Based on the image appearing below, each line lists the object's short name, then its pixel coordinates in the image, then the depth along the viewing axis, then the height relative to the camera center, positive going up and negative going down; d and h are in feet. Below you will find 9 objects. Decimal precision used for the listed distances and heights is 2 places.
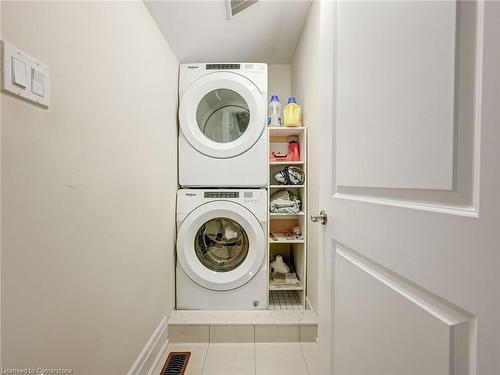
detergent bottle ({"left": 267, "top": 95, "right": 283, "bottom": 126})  6.26 +1.84
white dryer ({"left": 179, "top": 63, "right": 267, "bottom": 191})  5.77 +1.15
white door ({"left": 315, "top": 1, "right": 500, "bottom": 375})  1.20 -0.03
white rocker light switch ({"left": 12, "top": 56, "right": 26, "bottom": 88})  1.91 +0.90
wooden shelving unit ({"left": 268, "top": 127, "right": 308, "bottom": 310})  5.79 -1.25
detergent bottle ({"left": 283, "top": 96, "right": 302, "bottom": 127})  5.88 +1.70
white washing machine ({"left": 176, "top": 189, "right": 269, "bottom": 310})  5.60 -1.76
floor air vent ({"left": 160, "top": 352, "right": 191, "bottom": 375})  4.32 -3.41
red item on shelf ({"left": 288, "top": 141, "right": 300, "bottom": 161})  6.21 +0.84
